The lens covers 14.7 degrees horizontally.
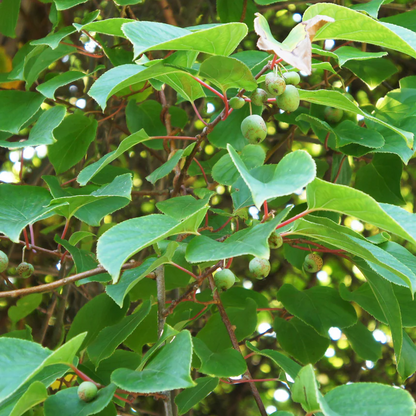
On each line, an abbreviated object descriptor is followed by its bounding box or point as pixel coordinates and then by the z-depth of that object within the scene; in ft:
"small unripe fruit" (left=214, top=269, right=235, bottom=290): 4.78
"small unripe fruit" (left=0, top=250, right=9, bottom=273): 5.25
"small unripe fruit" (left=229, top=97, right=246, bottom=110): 4.75
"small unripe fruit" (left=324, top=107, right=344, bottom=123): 5.21
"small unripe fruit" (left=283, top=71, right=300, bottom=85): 4.74
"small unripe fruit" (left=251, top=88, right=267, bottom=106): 4.73
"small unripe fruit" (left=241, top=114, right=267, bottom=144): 4.74
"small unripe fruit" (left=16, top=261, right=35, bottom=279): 5.32
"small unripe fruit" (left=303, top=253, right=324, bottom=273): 5.48
